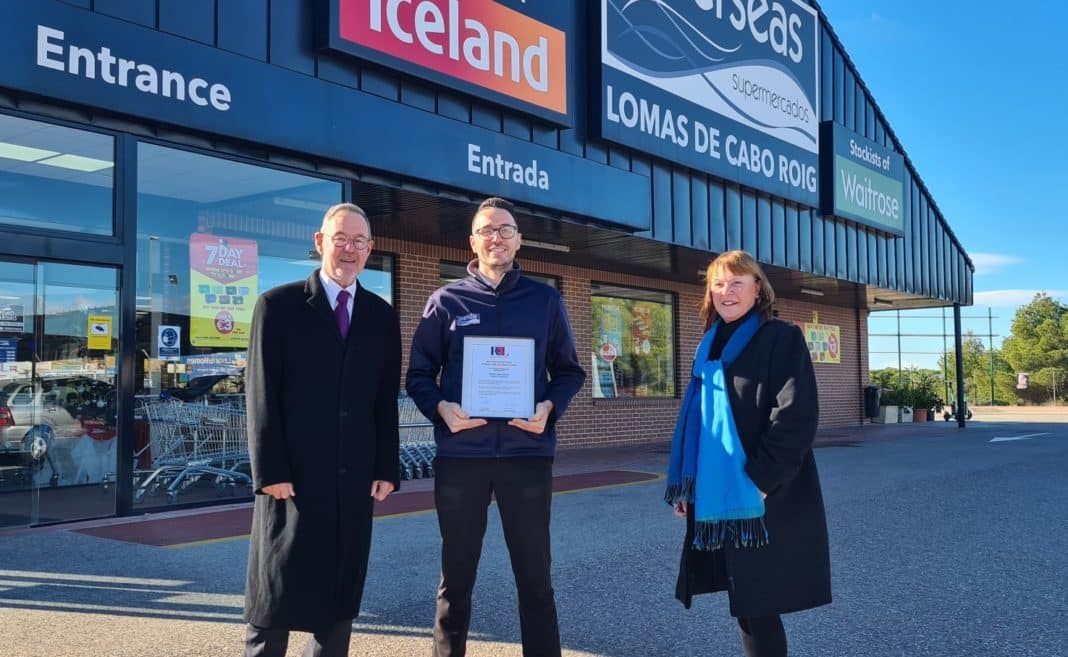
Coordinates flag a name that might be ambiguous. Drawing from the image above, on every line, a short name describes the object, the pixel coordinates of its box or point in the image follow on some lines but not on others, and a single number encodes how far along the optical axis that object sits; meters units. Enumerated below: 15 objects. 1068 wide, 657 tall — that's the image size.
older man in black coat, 3.26
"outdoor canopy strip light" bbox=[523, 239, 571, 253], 13.87
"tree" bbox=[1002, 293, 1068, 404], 54.47
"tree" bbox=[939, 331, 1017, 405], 56.75
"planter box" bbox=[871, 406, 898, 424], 26.48
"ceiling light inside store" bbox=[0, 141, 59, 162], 7.88
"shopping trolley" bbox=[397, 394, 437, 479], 11.60
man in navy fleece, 3.61
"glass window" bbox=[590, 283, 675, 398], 17.06
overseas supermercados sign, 13.49
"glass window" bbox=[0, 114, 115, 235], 7.99
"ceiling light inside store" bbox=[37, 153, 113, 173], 8.14
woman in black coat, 3.28
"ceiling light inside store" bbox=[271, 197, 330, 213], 9.93
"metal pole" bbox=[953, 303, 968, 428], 24.47
